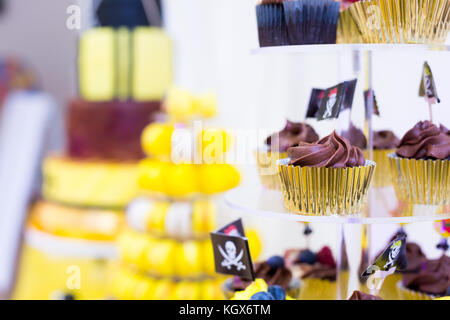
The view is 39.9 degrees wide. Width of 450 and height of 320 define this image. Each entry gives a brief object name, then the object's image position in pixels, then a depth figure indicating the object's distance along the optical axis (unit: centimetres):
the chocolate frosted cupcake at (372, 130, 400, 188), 142
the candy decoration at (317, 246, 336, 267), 149
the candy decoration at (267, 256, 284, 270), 138
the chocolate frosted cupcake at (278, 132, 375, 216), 112
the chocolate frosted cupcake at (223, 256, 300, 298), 134
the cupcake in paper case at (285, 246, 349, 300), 133
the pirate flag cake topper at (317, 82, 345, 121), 112
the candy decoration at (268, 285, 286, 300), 119
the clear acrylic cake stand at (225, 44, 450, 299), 108
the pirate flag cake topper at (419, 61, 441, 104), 123
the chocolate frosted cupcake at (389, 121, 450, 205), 121
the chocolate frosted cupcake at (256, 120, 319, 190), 133
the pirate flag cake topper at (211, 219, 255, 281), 116
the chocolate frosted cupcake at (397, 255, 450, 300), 133
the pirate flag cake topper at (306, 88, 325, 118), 129
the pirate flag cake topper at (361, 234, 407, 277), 108
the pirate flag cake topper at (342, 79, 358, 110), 114
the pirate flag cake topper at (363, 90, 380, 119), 129
